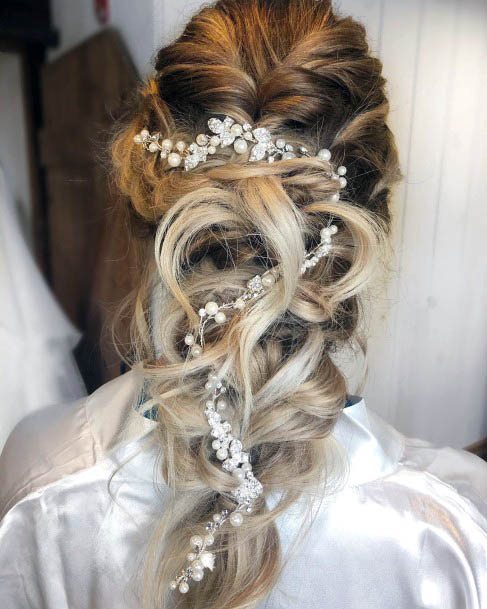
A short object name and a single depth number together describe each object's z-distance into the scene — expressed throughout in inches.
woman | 21.7
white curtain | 33.7
